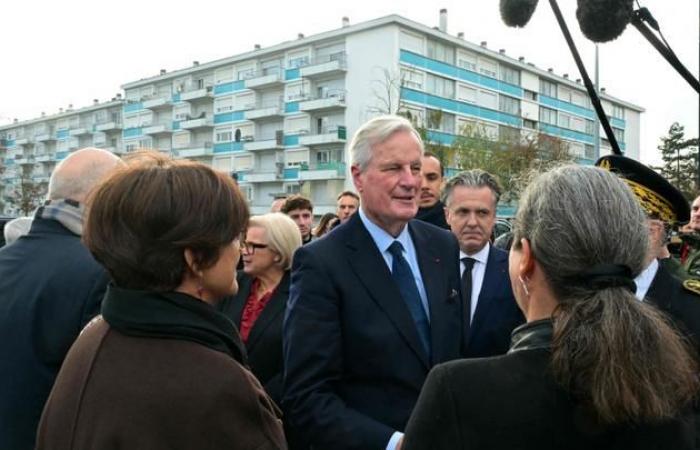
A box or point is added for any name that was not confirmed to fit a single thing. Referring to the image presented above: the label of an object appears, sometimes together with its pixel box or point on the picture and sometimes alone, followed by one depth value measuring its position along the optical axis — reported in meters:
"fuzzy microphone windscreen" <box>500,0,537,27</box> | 2.37
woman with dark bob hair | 1.41
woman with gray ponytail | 1.31
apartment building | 49.91
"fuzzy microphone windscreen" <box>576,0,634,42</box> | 2.09
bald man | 2.45
